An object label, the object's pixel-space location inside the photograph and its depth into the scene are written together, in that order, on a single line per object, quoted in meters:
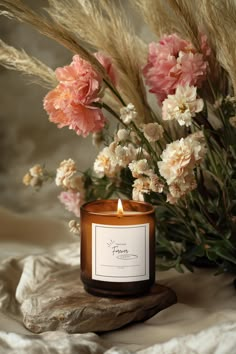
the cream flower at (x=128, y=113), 0.96
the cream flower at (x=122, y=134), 0.97
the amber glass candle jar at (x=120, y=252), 0.99
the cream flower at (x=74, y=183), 1.11
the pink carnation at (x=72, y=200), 1.17
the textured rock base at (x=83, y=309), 0.97
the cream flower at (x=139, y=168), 0.96
